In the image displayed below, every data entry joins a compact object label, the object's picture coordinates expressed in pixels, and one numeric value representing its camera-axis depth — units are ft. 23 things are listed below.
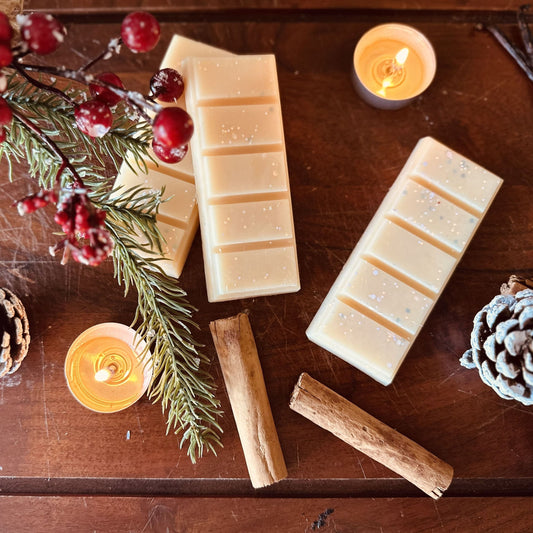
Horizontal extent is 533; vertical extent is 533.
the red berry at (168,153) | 1.15
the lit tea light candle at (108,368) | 1.28
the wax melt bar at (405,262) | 1.30
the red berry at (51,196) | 1.01
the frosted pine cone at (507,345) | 1.20
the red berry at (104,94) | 1.11
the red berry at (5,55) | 1.00
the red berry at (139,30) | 1.03
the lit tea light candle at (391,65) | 1.34
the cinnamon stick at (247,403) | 1.29
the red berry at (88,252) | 1.00
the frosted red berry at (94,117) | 1.08
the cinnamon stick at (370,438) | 1.29
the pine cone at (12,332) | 1.24
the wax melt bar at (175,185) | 1.29
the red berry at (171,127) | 1.04
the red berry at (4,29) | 1.01
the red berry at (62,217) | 1.01
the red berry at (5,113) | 1.04
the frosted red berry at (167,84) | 1.22
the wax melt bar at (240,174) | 1.27
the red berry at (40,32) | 1.01
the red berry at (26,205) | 1.01
